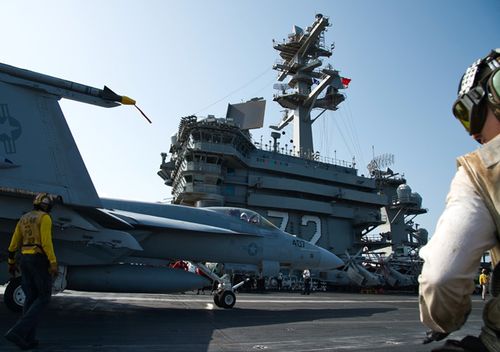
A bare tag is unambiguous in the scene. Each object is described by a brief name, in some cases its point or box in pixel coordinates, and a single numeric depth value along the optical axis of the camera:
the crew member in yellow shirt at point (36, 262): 5.16
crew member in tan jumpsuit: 1.20
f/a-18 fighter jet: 8.63
